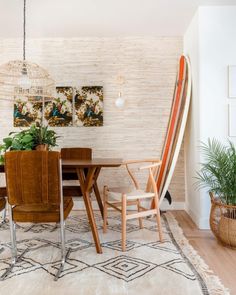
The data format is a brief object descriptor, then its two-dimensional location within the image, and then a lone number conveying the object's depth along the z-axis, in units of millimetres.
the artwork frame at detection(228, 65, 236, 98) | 2779
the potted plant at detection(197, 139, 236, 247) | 2250
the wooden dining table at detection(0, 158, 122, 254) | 2100
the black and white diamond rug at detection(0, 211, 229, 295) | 1603
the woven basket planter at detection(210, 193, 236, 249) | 2227
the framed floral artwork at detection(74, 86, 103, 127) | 3650
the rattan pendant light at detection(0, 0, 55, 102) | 2457
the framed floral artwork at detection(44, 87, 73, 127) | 3678
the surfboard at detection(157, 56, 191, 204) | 3160
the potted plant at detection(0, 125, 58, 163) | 2447
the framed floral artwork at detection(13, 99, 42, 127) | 3705
